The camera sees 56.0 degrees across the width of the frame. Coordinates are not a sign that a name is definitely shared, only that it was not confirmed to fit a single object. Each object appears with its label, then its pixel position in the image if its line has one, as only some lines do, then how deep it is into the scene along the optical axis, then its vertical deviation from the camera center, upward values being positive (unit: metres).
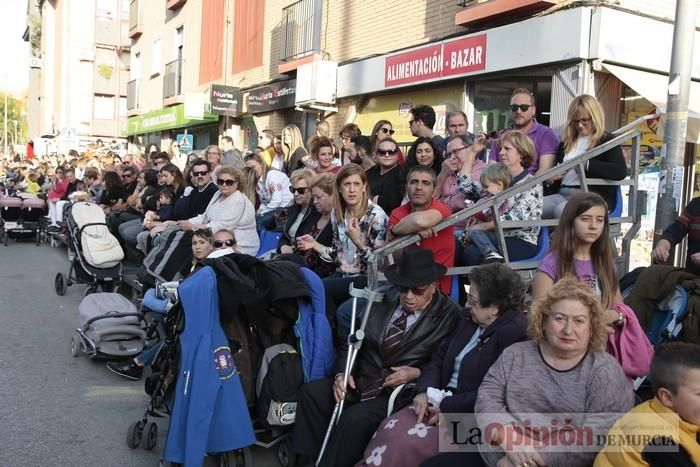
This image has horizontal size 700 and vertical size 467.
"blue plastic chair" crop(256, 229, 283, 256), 7.64 -0.68
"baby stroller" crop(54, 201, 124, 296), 8.91 -1.05
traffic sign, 20.94 +1.17
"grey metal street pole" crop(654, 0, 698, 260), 5.69 +0.74
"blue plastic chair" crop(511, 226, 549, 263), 5.13 -0.39
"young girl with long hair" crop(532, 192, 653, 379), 3.80 -0.34
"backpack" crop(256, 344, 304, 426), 4.38 -1.36
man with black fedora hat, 3.94 -1.08
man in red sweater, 4.50 -0.20
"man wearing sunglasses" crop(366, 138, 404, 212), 6.61 +0.10
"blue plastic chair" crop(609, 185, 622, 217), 5.57 -0.02
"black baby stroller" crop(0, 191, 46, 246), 14.63 -1.02
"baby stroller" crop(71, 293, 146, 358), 6.29 -1.54
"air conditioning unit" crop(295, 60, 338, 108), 14.10 +2.20
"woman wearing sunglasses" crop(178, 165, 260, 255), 7.33 -0.36
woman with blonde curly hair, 3.01 -0.91
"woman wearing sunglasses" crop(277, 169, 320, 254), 6.36 -0.28
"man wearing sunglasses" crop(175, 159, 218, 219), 8.63 -0.19
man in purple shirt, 5.84 +0.61
